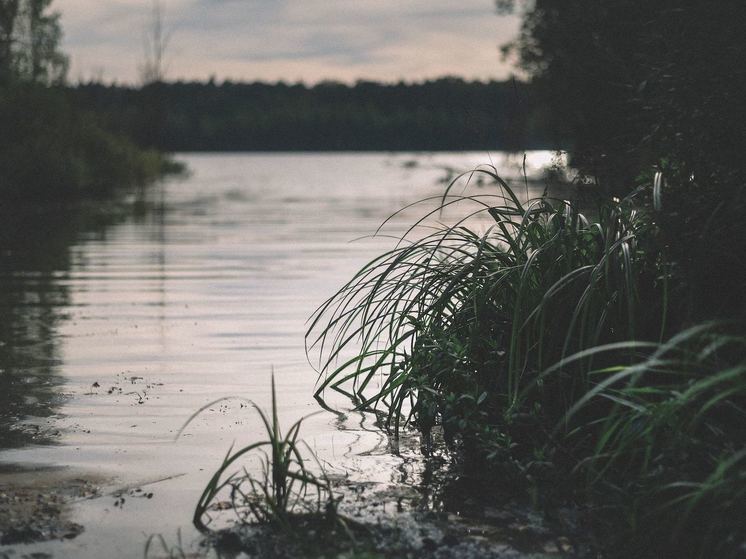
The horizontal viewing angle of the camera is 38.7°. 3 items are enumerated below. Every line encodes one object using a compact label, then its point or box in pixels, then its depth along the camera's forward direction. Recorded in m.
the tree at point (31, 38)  44.41
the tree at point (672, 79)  4.54
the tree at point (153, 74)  64.94
